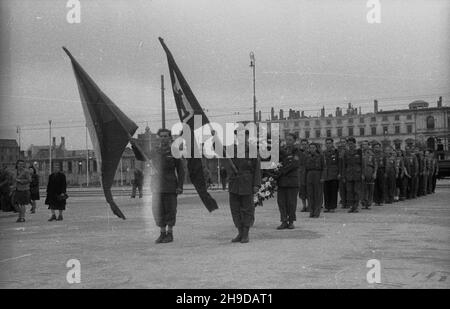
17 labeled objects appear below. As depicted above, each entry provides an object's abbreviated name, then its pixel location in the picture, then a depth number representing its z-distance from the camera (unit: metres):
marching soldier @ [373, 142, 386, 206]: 18.05
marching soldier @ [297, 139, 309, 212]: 14.94
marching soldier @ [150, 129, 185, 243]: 9.79
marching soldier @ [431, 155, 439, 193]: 25.16
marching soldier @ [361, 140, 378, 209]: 16.41
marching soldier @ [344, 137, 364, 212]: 15.41
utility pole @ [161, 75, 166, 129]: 32.69
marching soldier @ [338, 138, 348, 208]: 15.73
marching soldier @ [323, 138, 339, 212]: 15.66
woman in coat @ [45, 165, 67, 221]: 14.91
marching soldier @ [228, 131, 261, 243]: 9.66
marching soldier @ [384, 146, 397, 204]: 18.77
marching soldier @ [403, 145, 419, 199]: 20.61
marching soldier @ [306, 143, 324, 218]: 13.92
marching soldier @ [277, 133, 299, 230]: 11.44
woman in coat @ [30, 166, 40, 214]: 18.67
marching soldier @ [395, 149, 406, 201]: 19.52
